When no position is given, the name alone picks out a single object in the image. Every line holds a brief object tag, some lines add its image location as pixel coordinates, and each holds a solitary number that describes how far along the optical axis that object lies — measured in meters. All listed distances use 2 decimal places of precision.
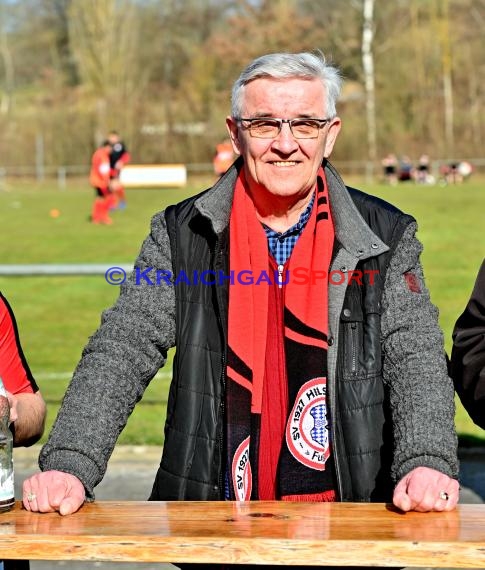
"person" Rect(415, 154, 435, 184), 49.78
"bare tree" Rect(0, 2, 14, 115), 74.37
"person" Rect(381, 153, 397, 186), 49.22
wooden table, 2.48
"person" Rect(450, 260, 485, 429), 3.04
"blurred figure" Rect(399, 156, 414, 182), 50.19
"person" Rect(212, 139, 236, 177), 38.91
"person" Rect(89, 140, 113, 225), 27.61
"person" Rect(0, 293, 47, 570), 3.37
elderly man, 3.07
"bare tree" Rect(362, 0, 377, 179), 55.62
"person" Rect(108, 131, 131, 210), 30.80
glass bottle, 2.79
